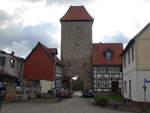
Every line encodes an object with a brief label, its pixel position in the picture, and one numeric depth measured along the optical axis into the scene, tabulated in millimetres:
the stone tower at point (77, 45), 47708
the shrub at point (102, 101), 21398
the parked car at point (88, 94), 36341
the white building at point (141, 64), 20294
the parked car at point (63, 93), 33110
